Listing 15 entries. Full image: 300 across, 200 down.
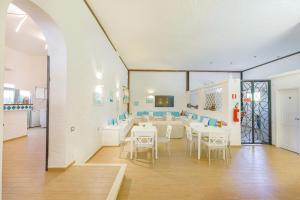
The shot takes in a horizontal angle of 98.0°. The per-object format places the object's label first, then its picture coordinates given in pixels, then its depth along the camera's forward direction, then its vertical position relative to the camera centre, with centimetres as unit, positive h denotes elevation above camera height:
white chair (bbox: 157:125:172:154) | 365 -103
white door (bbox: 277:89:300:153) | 397 -53
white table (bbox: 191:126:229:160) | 335 -73
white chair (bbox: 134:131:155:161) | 319 -86
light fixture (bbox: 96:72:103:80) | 352 +76
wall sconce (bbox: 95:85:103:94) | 349 +37
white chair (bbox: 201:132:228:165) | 320 -93
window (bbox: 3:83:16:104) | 488 +33
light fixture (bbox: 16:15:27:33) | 339 +215
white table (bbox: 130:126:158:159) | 328 -71
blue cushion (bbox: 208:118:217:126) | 485 -73
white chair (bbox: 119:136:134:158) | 368 -136
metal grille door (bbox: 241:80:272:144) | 477 -27
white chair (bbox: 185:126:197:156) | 370 -116
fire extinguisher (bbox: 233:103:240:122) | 444 -38
